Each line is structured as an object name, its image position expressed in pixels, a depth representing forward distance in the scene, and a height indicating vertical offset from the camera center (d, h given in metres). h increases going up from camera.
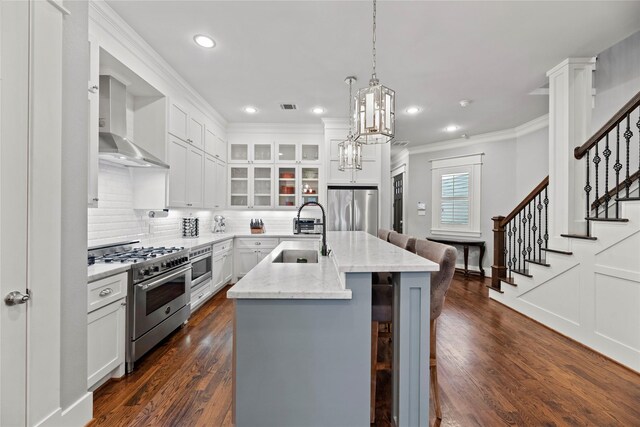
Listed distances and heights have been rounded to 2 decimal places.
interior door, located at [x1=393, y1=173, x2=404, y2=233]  7.57 +0.33
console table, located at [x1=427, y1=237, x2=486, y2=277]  5.59 -0.68
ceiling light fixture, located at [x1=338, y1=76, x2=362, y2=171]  3.03 +0.63
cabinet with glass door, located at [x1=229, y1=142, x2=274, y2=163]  5.16 +1.08
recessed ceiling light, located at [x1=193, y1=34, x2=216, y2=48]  2.62 +1.58
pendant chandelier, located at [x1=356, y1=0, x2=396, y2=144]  1.70 +0.61
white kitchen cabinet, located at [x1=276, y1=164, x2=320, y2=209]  5.14 +0.50
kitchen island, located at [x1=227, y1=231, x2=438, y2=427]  1.42 -0.69
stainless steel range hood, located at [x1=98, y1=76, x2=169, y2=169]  2.40 +0.74
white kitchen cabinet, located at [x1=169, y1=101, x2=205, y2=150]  3.37 +1.10
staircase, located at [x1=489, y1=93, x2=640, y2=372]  2.35 -0.58
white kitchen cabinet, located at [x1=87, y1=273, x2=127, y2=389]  1.82 -0.80
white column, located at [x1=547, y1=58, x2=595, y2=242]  3.01 +0.88
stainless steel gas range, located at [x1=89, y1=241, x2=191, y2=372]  2.18 -0.69
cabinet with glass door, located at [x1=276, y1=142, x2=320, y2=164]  5.15 +1.08
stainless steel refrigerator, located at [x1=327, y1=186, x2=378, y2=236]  4.80 +0.04
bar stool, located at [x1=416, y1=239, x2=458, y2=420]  1.66 -0.44
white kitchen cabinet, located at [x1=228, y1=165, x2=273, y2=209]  5.14 +0.45
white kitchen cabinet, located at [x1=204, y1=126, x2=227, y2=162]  4.32 +1.07
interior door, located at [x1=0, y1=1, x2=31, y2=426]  1.11 +0.04
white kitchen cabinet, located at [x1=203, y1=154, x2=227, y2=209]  4.29 +0.46
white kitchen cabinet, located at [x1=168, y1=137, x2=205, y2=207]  3.36 +0.47
